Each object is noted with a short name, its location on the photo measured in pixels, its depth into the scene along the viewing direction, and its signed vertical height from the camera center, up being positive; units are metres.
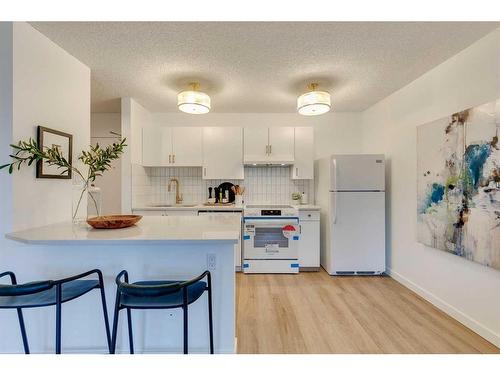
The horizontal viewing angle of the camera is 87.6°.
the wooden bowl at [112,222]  1.84 -0.24
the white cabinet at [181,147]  3.93 +0.63
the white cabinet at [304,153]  3.92 +0.55
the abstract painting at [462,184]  1.93 +0.05
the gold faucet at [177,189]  4.13 +0.00
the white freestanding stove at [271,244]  3.52 -0.74
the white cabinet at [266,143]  3.91 +0.69
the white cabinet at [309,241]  3.61 -0.72
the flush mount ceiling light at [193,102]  2.71 +0.91
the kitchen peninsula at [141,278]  1.76 -0.65
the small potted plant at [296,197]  4.09 -0.12
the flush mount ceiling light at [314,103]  2.71 +0.91
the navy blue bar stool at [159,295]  1.25 -0.59
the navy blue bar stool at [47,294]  1.24 -0.60
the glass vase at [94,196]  2.60 -0.11
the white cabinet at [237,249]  3.54 -0.81
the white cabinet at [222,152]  3.92 +0.56
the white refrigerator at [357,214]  3.36 -0.32
